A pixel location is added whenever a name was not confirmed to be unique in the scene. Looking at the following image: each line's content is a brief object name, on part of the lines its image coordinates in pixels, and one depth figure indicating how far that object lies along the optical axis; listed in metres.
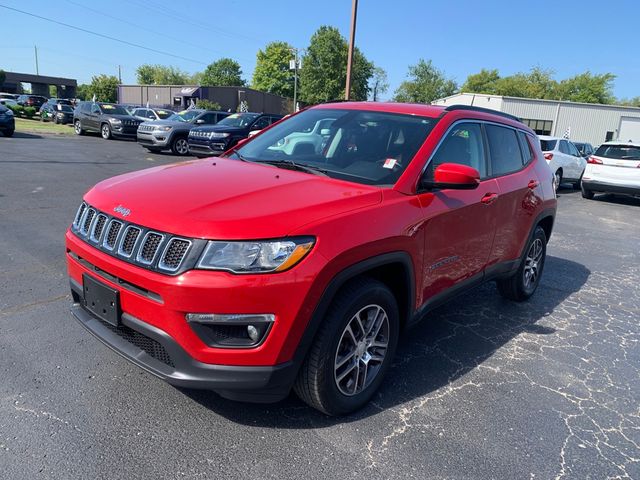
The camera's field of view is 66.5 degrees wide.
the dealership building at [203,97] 59.56
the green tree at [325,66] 72.50
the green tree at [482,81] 93.12
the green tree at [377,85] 88.69
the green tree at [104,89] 80.88
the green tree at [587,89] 80.88
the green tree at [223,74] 111.94
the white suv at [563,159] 15.00
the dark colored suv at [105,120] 22.17
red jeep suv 2.32
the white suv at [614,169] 13.33
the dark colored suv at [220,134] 15.44
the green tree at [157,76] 122.44
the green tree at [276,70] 90.56
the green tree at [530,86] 85.44
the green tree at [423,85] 90.32
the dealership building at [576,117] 41.47
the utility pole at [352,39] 18.38
